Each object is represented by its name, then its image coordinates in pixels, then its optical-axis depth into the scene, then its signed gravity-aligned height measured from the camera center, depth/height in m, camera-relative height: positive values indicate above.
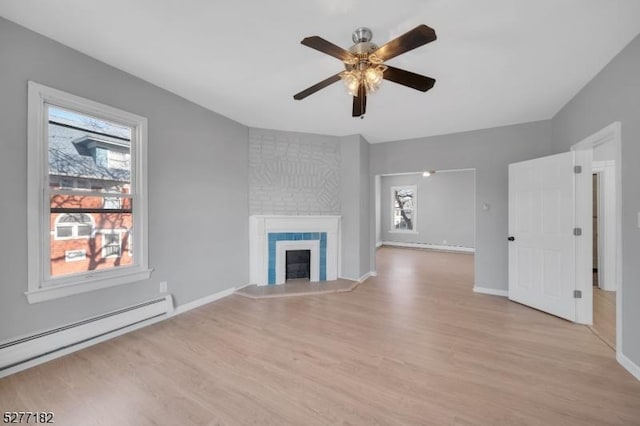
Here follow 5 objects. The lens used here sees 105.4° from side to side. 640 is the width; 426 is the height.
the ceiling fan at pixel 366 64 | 1.52 +1.05
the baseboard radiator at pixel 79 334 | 1.84 -1.07
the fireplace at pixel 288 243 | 4.05 -0.53
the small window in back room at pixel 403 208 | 8.31 +0.17
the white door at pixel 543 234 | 2.87 -0.28
